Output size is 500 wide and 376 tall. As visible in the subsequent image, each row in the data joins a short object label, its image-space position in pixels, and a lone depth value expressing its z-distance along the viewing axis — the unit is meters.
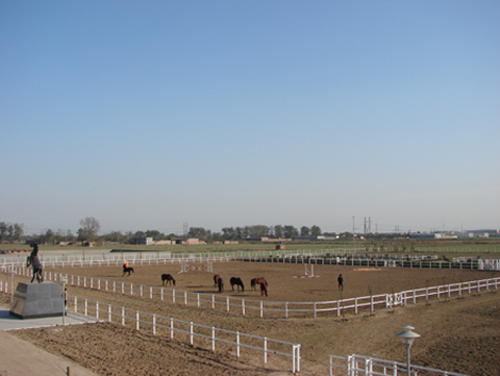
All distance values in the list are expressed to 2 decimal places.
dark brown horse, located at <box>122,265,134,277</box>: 36.84
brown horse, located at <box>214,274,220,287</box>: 28.41
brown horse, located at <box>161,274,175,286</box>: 30.42
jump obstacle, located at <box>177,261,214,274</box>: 41.22
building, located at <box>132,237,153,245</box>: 166.75
